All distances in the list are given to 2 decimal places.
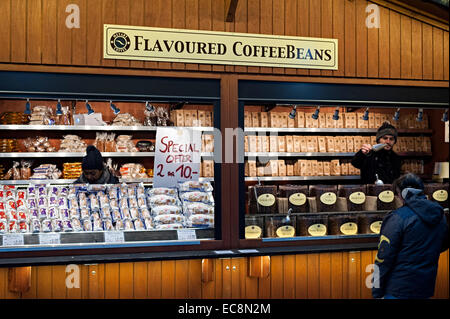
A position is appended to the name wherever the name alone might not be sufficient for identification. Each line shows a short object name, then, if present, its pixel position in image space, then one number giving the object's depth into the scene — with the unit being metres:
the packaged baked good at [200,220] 3.55
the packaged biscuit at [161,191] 3.63
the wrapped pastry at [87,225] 3.32
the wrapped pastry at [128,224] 3.42
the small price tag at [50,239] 3.20
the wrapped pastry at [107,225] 3.39
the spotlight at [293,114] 5.22
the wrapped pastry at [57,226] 3.26
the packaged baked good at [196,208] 3.57
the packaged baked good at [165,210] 3.55
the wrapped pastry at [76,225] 3.29
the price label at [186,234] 3.45
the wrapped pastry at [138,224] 3.43
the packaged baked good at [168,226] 3.48
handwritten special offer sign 3.60
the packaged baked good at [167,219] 3.50
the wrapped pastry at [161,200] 3.58
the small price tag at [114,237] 3.29
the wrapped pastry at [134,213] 3.49
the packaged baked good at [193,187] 3.68
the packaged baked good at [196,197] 3.63
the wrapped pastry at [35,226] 3.25
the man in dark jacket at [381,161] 4.59
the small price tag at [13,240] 3.15
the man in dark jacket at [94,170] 4.09
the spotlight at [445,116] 4.44
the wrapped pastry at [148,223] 3.47
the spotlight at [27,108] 3.91
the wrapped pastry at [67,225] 3.27
